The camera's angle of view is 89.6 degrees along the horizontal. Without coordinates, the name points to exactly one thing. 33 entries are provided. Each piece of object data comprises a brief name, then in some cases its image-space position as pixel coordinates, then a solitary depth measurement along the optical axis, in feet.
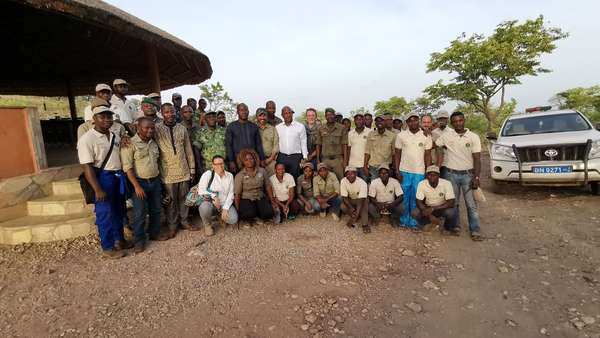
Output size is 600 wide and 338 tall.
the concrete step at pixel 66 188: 15.92
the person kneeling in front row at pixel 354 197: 14.87
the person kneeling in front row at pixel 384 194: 14.88
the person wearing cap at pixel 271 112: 17.76
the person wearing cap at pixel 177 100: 19.74
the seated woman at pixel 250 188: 14.85
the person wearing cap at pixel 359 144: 16.63
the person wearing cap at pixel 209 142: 15.79
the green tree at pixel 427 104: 66.71
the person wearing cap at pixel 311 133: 18.19
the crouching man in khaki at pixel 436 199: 13.49
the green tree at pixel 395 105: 83.41
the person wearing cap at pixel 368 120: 17.99
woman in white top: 14.37
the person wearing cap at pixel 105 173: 11.10
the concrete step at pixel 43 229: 13.03
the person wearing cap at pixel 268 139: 16.56
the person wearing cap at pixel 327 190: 16.02
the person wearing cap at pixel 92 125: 11.64
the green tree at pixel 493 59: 48.79
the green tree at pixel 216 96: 51.72
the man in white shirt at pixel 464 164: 13.37
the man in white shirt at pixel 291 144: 16.71
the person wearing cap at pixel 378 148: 15.72
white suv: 16.49
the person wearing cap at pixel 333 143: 17.08
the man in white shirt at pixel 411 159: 14.35
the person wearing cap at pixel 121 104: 14.38
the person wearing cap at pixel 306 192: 16.30
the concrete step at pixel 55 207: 14.67
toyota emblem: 17.17
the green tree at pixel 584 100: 66.39
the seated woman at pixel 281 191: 15.70
